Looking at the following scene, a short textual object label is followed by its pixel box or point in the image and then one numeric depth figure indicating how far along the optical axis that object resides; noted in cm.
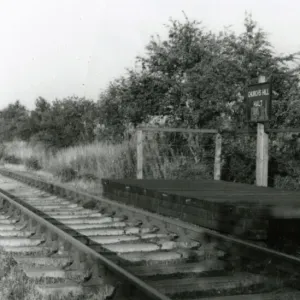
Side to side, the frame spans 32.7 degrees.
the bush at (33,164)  2656
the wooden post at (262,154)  991
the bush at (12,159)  3254
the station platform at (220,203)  620
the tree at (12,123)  4928
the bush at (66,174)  1802
